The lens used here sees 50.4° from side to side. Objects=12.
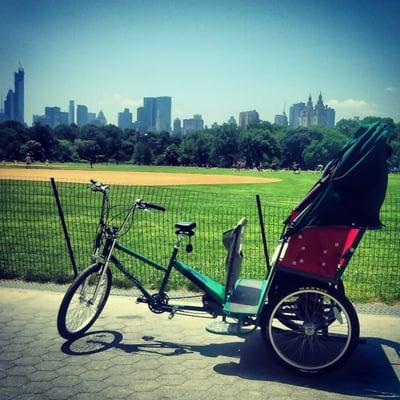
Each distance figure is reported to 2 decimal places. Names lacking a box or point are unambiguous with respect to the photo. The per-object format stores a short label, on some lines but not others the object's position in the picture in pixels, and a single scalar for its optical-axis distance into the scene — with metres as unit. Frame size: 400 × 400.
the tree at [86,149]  109.75
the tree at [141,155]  108.75
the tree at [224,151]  119.56
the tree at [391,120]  124.82
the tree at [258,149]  117.78
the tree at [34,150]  97.25
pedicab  3.80
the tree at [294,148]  122.38
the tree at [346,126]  148.88
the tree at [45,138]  105.12
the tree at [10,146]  96.88
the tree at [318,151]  116.93
